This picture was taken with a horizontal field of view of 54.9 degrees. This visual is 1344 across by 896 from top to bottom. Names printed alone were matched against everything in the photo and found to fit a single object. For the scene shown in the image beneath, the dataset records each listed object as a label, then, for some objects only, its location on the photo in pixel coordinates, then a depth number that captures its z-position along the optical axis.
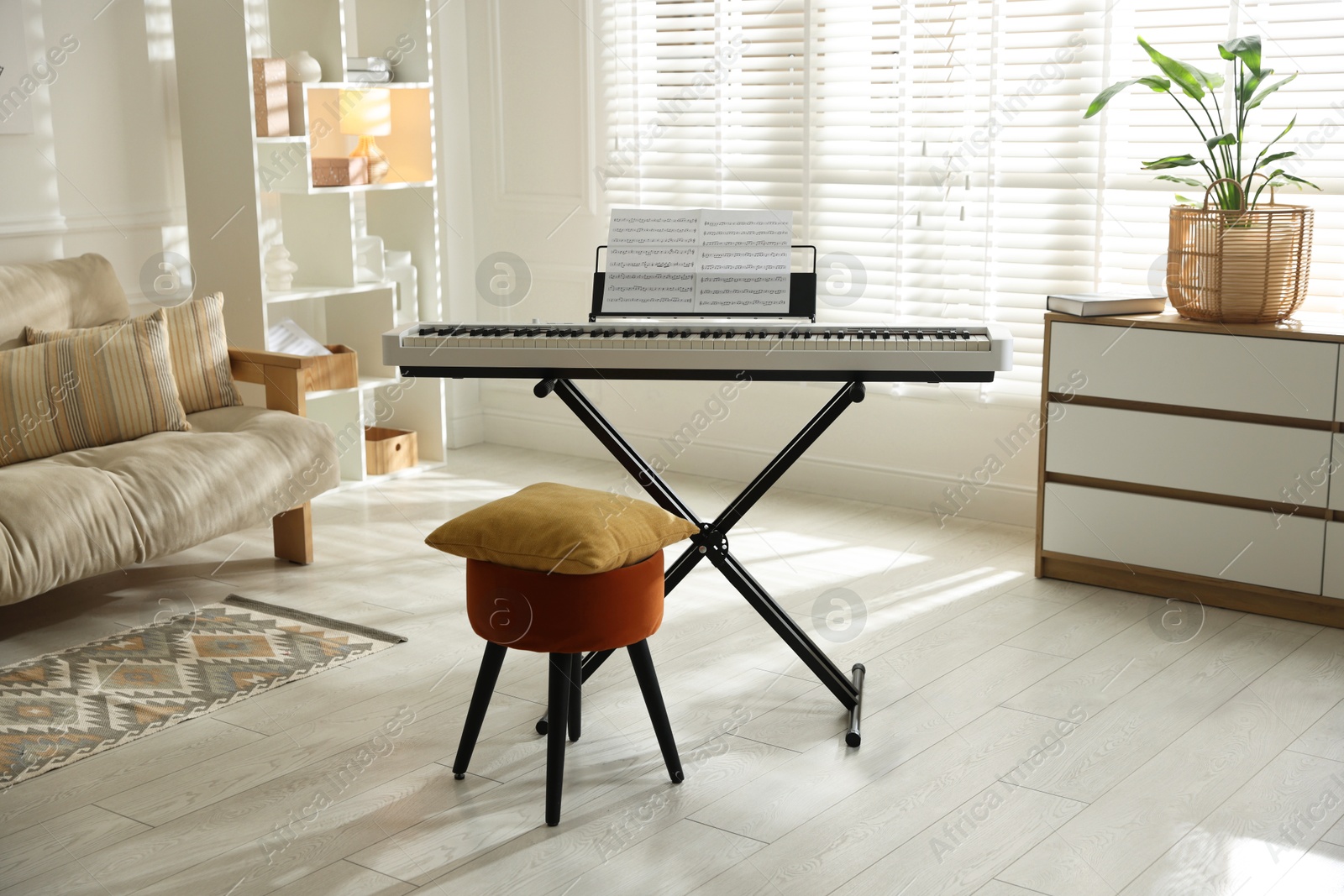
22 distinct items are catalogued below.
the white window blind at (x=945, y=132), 3.80
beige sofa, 3.09
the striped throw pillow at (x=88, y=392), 3.44
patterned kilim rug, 2.75
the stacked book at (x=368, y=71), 4.61
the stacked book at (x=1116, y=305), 3.58
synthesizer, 2.61
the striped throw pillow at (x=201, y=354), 3.87
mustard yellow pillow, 2.25
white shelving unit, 4.29
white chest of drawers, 3.32
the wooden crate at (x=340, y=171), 4.50
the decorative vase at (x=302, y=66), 4.39
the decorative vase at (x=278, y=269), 4.58
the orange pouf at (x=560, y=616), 2.29
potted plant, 3.37
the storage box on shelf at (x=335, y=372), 4.53
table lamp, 4.71
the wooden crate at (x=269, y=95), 4.27
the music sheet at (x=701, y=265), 2.75
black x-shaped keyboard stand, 2.77
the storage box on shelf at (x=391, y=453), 4.92
